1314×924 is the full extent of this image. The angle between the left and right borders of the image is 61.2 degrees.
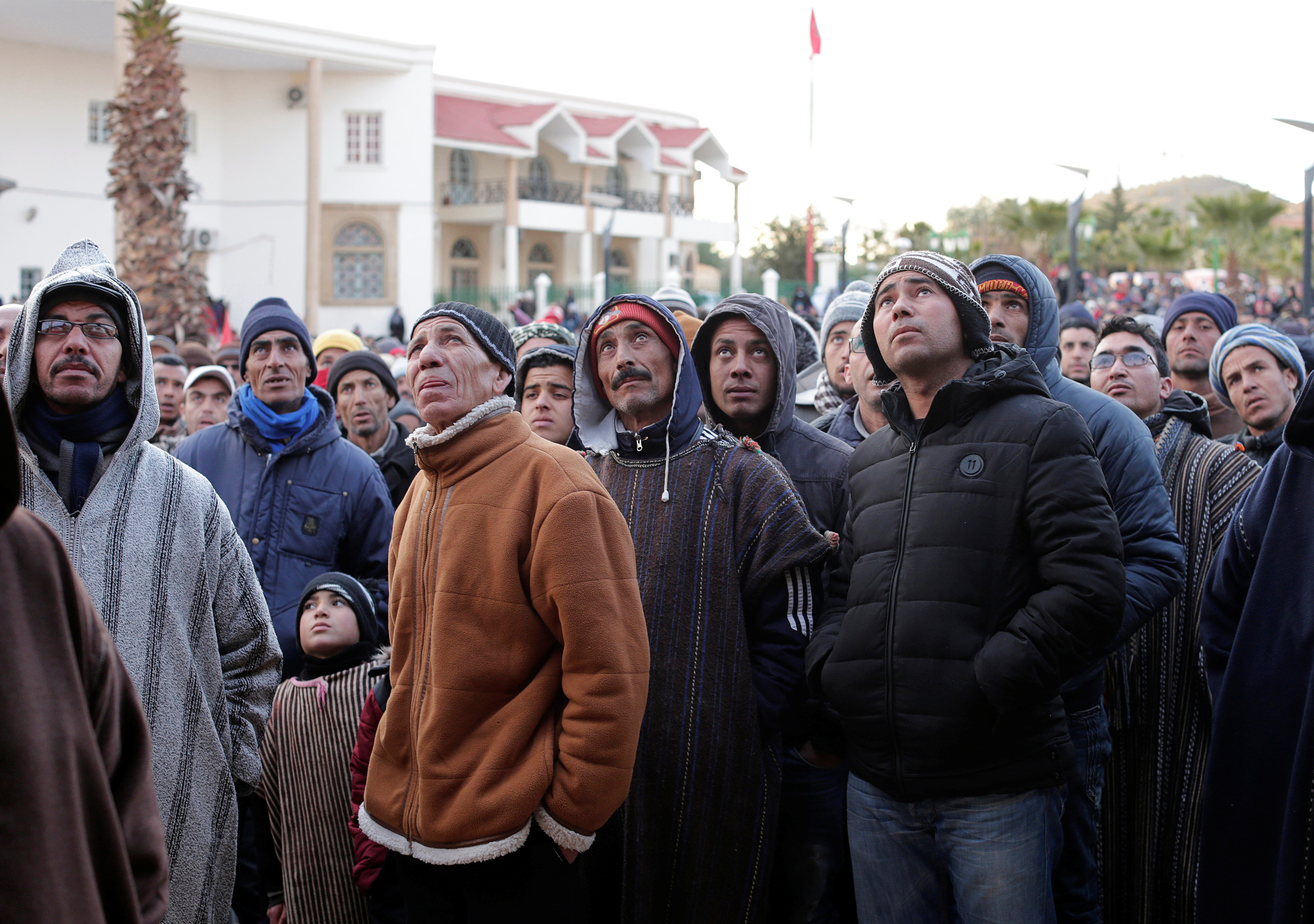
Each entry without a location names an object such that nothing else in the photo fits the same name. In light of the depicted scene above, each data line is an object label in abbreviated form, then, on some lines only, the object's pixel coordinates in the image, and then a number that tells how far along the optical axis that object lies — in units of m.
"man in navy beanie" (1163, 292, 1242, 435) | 5.60
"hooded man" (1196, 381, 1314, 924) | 2.86
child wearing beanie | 3.90
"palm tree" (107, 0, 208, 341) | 15.01
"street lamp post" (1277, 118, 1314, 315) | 13.15
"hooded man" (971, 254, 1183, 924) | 3.37
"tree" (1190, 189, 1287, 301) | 35.84
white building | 28.08
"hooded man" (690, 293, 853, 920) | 3.60
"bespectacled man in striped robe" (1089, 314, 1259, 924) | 4.00
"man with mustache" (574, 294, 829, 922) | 3.28
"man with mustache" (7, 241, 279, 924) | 3.02
